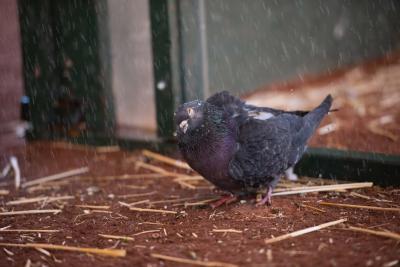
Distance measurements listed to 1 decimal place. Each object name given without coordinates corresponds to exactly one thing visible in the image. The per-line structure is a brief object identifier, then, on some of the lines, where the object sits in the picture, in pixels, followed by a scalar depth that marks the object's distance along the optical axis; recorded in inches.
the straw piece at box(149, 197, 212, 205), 156.6
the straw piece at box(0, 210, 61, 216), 149.6
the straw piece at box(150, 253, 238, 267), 104.3
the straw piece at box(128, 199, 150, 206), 155.0
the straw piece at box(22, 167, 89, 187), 185.3
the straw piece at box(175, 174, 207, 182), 179.8
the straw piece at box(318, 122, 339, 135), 203.2
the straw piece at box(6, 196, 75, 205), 161.3
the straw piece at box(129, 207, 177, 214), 145.2
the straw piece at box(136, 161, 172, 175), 191.3
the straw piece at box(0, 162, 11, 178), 198.6
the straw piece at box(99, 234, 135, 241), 124.4
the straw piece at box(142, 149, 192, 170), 197.5
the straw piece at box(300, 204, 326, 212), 138.1
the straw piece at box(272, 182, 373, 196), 153.6
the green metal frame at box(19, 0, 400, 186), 207.6
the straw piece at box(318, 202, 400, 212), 134.3
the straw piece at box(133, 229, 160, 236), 128.6
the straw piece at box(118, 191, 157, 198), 165.2
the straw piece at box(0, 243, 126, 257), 113.3
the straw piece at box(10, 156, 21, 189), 185.5
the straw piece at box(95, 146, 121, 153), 225.4
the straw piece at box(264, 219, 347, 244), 116.8
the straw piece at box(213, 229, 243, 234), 125.2
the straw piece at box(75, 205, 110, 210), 152.3
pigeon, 137.6
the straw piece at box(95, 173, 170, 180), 187.0
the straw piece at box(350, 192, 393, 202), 144.0
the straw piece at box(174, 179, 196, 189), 171.9
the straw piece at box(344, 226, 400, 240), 114.4
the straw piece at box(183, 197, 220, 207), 151.7
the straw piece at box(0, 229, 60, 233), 133.9
